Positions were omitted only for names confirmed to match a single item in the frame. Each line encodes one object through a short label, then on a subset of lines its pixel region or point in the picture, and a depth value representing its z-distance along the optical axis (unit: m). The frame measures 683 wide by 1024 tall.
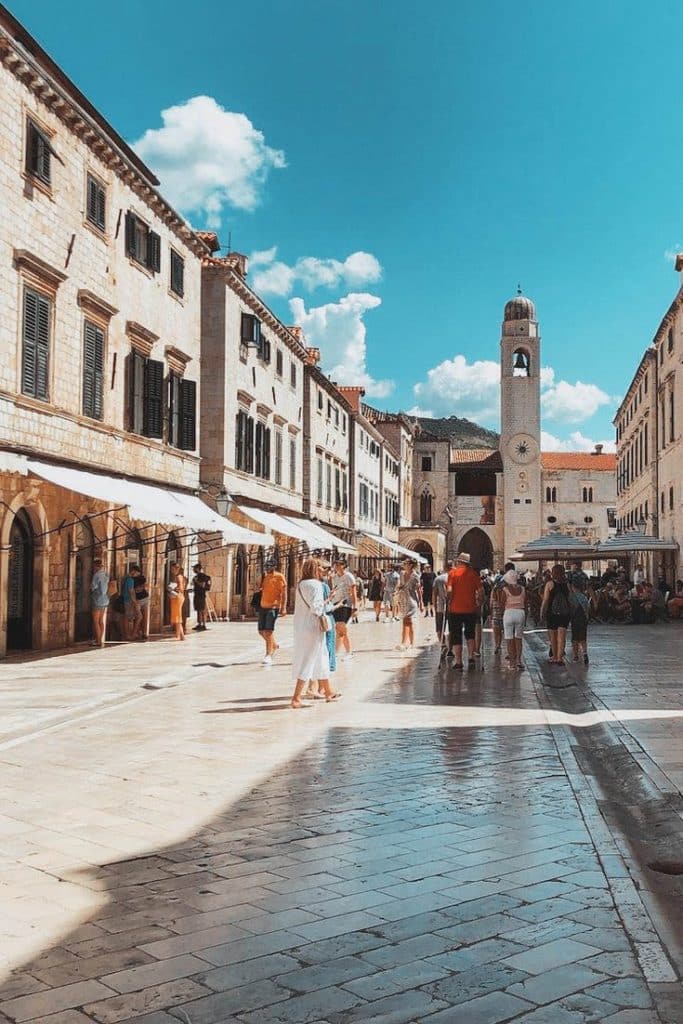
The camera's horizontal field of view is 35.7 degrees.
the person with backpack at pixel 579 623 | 17.55
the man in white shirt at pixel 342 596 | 17.11
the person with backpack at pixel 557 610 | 16.97
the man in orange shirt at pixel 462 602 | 16.03
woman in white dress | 11.68
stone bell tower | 82.62
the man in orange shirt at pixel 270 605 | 15.84
